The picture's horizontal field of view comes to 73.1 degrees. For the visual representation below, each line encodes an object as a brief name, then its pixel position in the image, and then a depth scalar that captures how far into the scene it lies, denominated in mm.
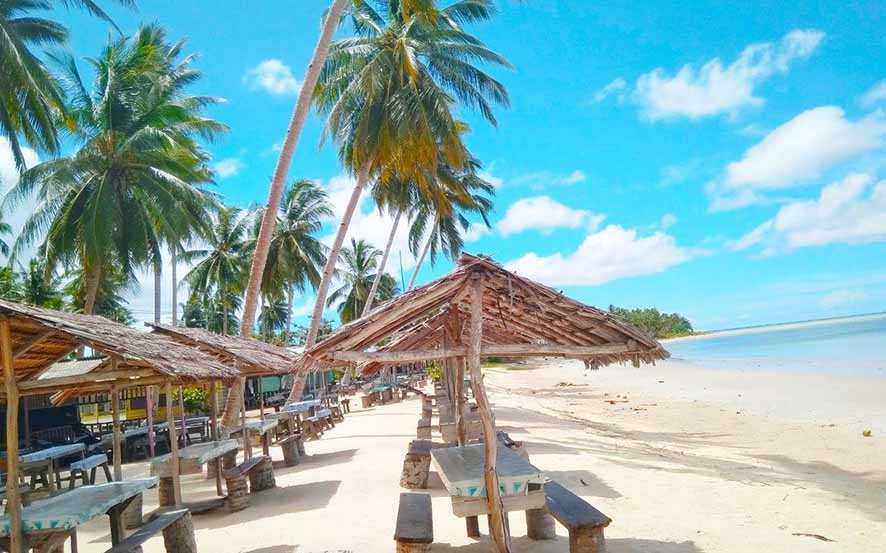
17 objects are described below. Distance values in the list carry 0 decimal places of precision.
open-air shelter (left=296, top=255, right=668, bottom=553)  4480
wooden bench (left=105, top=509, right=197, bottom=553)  4949
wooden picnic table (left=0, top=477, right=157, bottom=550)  4211
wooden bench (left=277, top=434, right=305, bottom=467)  10195
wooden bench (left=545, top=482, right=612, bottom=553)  4168
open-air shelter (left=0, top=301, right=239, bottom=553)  4281
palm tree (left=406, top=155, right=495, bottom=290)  23797
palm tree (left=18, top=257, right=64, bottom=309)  27078
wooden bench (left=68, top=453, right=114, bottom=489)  8156
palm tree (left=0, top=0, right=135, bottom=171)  9891
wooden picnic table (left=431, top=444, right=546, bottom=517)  4422
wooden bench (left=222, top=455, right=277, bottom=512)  7184
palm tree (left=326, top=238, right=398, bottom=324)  37156
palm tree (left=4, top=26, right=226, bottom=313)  14906
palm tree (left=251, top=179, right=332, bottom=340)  25516
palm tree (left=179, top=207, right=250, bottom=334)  29016
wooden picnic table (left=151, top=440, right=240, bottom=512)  7156
